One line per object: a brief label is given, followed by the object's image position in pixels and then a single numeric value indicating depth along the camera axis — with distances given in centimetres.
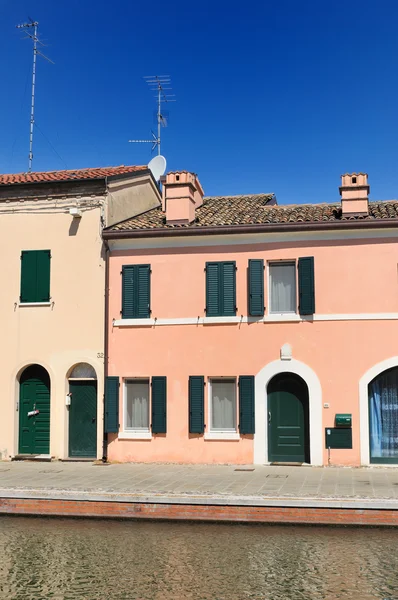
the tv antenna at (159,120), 2494
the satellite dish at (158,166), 2398
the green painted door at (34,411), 1875
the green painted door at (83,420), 1841
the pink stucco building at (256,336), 1691
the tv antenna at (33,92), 2283
